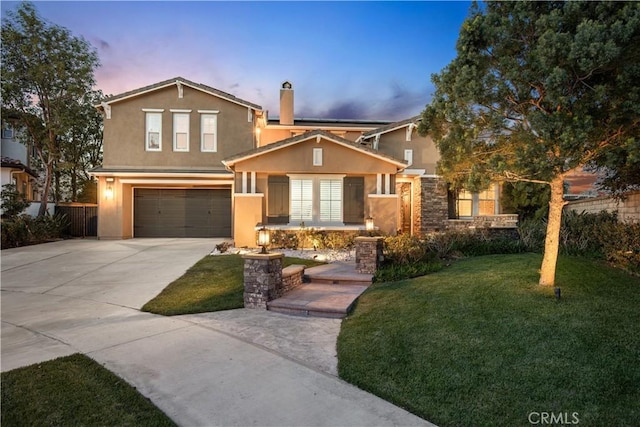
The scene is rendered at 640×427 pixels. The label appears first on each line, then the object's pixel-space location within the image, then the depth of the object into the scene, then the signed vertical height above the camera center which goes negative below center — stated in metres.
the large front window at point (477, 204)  16.75 +0.45
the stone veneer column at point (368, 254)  8.64 -0.95
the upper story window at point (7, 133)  22.14 +4.96
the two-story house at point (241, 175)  13.62 +1.60
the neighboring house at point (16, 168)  17.61 +2.29
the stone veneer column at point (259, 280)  6.70 -1.21
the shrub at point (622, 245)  7.67 -0.72
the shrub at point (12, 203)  15.37 +0.46
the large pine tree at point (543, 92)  4.67 +1.76
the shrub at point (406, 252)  9.19 -0.97
